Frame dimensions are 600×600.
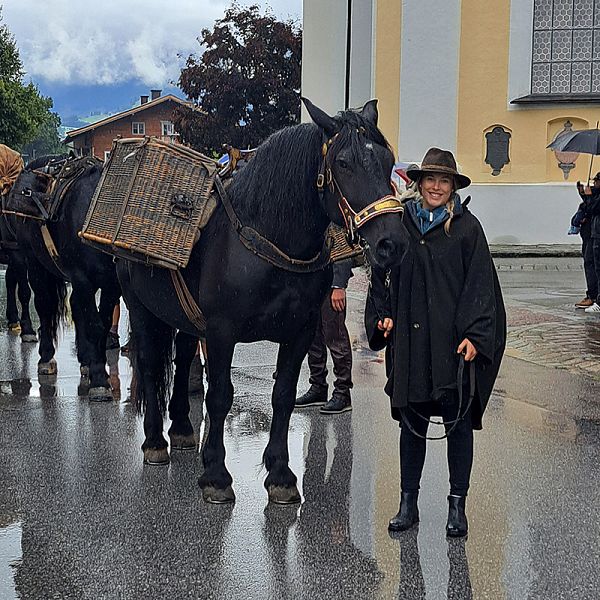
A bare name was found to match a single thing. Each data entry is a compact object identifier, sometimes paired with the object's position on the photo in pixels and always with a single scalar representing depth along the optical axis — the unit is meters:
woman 5.05
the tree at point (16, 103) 43.28
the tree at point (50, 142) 134.01
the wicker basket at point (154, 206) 5.76
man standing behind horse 7.84
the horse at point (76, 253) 8.52
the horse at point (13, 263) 10.45
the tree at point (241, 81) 37.53
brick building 73.56
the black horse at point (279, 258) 5.03
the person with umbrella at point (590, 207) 13.51
